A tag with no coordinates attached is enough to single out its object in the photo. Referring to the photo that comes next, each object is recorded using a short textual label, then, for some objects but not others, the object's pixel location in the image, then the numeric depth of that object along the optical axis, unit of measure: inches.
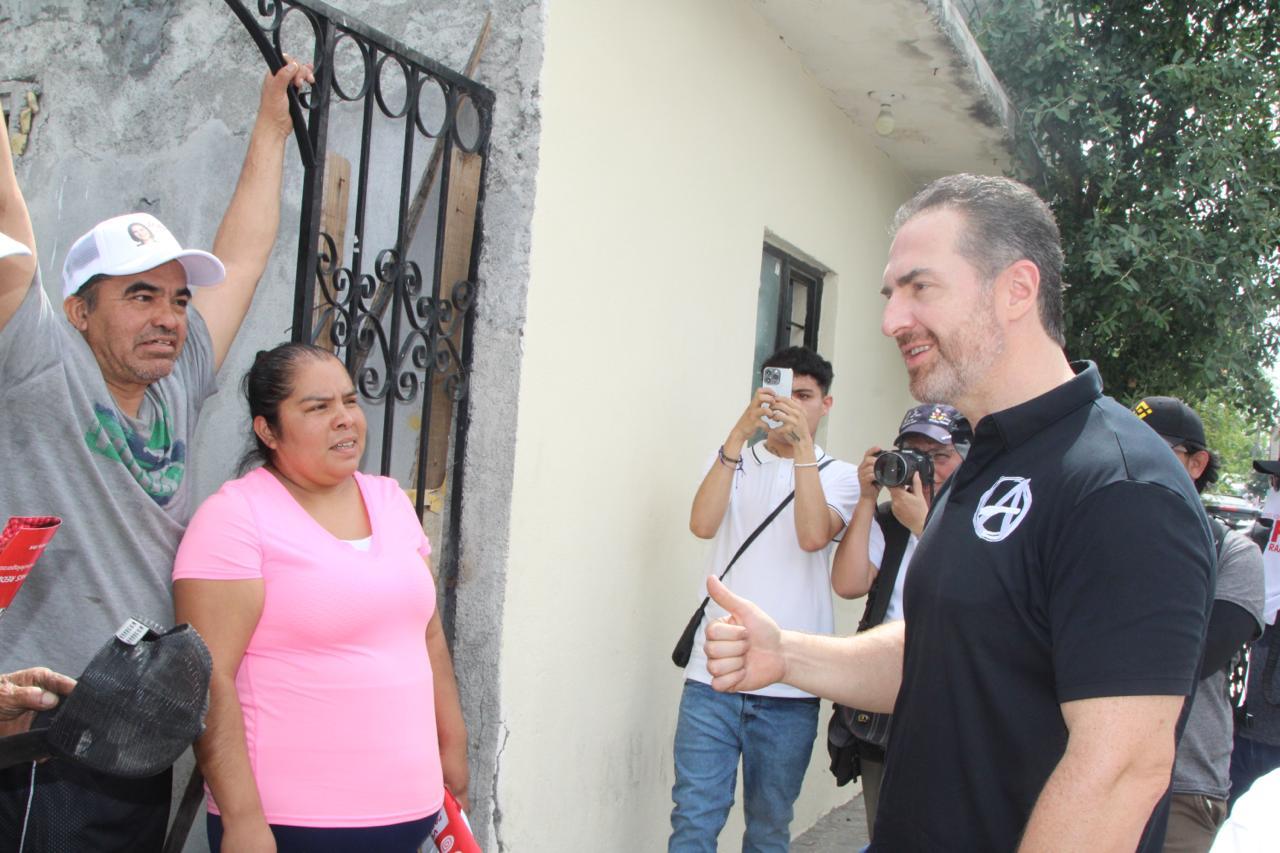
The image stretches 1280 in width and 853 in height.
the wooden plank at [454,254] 114.6
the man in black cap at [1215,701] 114.7
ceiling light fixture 193.5
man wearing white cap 76.1
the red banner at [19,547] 62.7
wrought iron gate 97.7
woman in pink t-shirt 81.4
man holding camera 129.3
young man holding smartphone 131.8
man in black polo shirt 54.8
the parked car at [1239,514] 531.8
